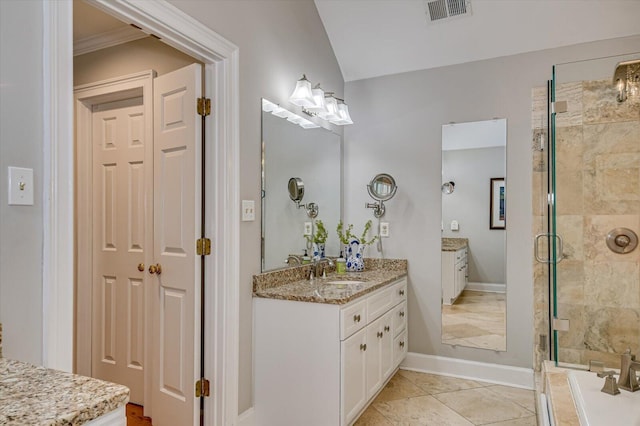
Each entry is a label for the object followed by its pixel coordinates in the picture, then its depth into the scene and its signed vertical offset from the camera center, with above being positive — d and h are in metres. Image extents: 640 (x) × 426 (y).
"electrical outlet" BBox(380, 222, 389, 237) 3.53 -0.13
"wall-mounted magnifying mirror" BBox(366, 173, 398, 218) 3.49 +0.19
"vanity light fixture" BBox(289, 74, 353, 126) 2.75 +0.78
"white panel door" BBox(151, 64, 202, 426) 2.23 -0.18
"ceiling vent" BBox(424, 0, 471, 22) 2.94 +1.46
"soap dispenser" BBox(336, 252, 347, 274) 3.26 -0.41
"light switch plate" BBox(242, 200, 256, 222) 2.33 +0.02
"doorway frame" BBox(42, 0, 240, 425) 1.37 +0.13
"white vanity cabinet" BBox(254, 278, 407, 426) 2.17 -0.81
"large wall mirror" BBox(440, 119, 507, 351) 3.16 -0.16
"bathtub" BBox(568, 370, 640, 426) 1.67 -0.82
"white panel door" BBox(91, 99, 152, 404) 2.81 -0.21
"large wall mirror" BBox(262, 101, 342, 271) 2.59 +0.19
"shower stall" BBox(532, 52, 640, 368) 2.52 +0.02
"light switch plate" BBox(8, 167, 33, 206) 1.28 +0.08
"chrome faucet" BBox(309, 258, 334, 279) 3.04 -0.40
